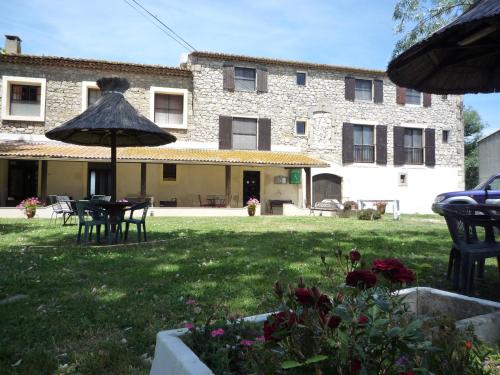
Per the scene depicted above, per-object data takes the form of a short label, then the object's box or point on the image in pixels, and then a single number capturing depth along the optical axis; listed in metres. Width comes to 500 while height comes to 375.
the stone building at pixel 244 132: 17.55
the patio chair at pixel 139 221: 7.69
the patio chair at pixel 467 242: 3.51
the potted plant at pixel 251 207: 16.91
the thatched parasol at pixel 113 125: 7.32
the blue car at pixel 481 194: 11.89
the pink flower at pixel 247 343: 1.62
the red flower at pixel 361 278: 1.56
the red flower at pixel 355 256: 1.84
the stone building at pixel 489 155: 25.89
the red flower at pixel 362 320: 1.37
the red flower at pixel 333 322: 1.31
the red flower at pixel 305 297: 1.42
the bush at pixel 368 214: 14.69
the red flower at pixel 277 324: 1.38
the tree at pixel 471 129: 43.12
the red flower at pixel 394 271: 1.66
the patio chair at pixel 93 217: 7.44
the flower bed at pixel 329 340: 1.35
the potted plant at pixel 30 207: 14.05
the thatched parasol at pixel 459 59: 2.79
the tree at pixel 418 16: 12.46
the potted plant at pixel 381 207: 17.34
